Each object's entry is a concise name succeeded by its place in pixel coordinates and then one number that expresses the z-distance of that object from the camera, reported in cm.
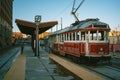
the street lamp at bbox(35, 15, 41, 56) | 1188
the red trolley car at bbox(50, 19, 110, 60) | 780
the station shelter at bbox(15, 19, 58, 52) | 1215
